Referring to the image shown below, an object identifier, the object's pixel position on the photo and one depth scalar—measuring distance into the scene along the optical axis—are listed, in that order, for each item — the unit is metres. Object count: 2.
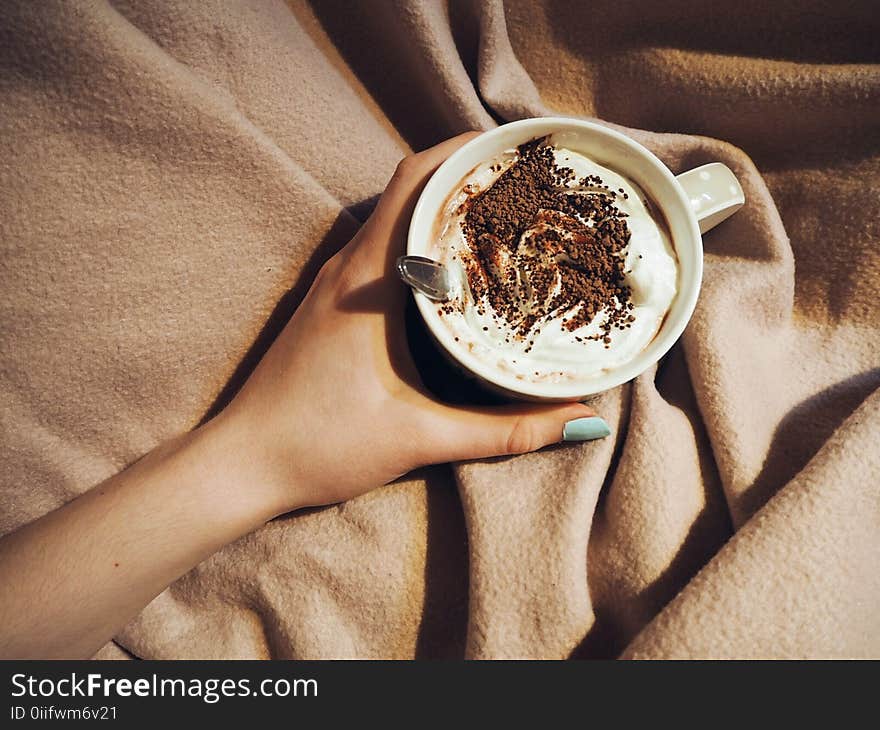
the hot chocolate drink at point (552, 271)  0.29
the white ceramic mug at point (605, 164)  0.28
